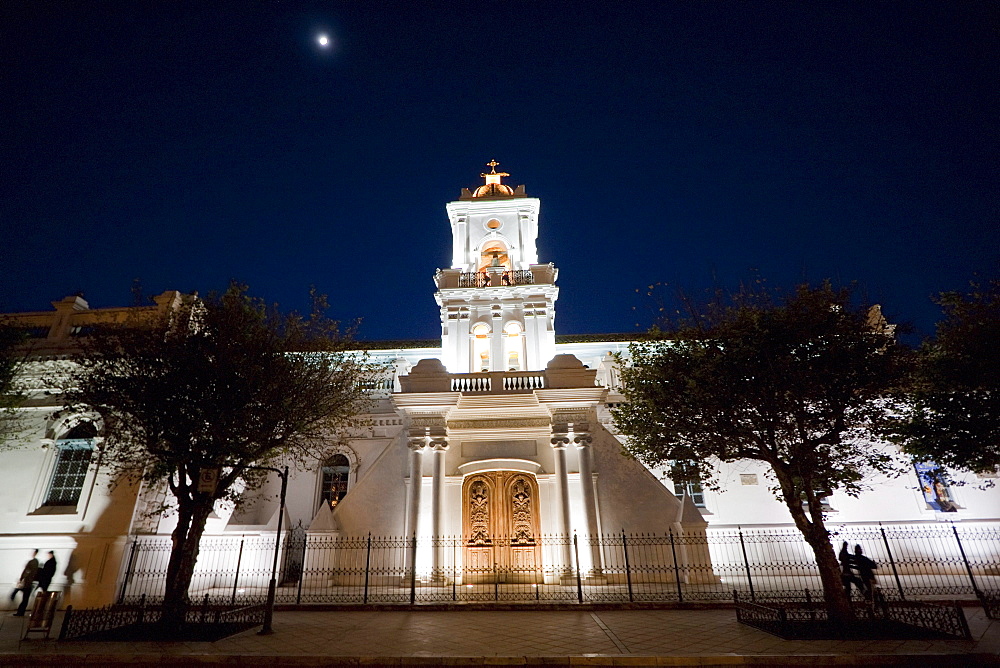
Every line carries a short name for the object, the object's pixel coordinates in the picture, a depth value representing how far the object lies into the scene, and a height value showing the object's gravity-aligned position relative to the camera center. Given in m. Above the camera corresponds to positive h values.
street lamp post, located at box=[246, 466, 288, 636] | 10.27 -0.96
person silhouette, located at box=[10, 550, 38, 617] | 13.06 -0.37
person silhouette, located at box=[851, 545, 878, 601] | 12.03 -0.67
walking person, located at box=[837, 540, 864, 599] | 12.16 -0.73
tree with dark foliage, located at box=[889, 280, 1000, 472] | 11.62 +3.11
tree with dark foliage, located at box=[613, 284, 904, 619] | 11.16 +3.09
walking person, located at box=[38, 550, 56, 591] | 13.63 -0.17
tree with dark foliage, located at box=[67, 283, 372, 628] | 11.88 +3.71
